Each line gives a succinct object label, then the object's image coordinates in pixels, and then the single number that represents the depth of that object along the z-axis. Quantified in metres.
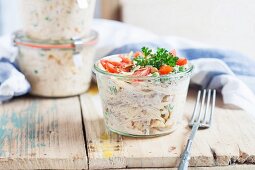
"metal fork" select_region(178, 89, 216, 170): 0.61
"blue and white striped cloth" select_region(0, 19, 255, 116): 0.77
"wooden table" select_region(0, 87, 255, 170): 0.61
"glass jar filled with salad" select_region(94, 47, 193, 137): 0.64
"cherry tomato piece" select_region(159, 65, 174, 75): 0.65
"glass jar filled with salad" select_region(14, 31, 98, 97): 0.78
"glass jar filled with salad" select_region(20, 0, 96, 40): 0.76
